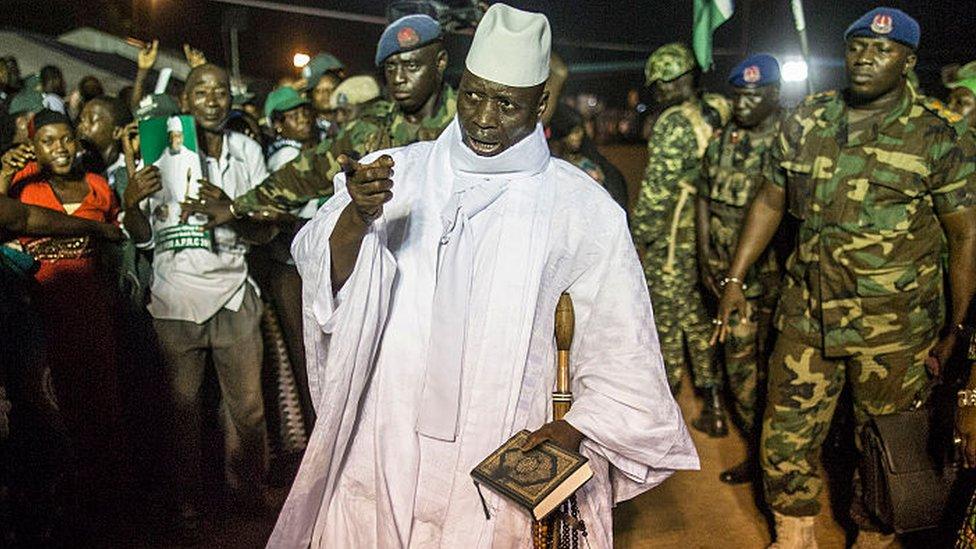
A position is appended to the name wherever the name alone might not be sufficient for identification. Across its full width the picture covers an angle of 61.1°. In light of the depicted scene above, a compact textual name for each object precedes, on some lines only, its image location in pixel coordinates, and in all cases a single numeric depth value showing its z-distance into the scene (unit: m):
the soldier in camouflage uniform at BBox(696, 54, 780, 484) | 5.30
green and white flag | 5.94
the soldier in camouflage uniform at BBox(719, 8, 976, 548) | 3.61
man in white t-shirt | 4.18
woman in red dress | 4.07
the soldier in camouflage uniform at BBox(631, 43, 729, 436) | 5.90
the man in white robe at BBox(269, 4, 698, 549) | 2.29
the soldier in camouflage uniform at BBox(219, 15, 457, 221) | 4.14
